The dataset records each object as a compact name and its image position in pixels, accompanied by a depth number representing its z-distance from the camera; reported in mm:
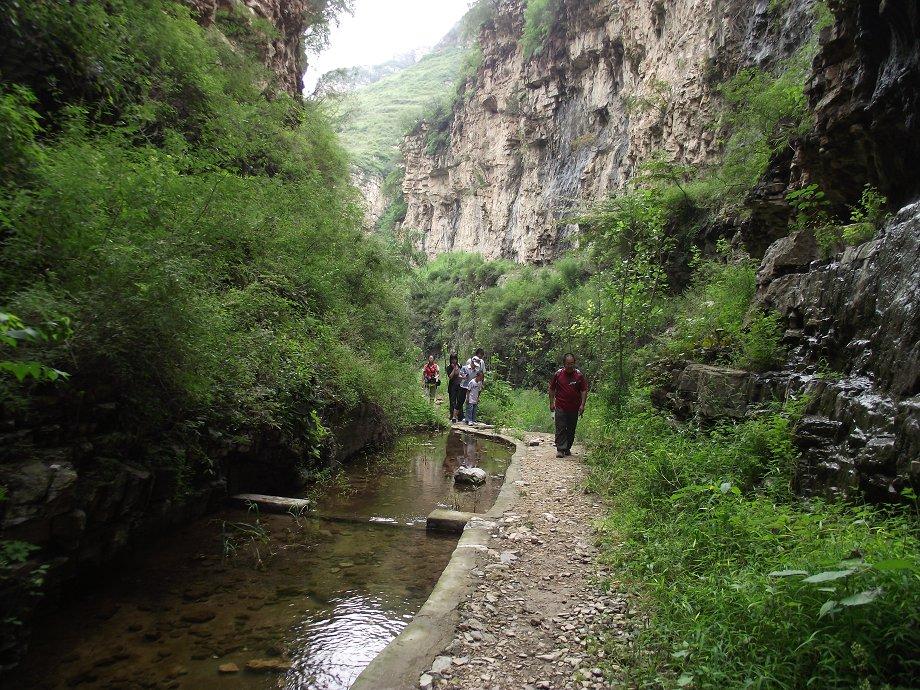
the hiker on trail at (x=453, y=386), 14984
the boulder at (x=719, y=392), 5613
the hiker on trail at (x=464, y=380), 14289
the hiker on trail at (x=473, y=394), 14008
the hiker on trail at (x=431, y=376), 17234
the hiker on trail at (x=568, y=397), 8945
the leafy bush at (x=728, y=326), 5617
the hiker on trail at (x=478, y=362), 13703
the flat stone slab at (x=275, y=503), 6098
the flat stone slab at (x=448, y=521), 5910
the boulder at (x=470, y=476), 8367
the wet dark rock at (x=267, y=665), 3318
